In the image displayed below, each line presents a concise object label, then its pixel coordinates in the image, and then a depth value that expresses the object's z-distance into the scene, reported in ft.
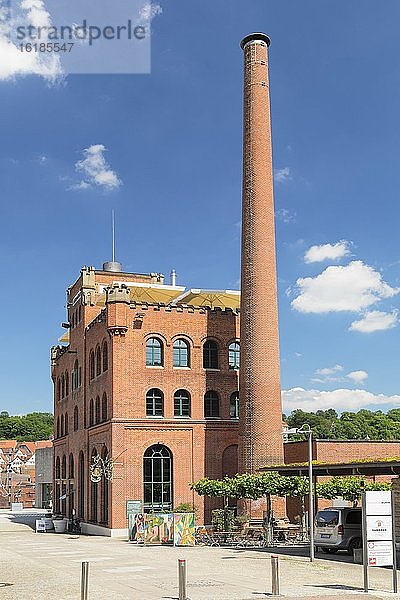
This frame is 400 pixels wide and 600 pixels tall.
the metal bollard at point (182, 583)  60.64
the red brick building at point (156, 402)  152.97
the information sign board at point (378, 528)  68.39
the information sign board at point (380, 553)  67.72
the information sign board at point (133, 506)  148.25
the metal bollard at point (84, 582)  59.52
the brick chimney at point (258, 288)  146.00
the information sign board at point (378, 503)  68.90
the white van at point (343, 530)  102.73
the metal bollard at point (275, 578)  64.39
